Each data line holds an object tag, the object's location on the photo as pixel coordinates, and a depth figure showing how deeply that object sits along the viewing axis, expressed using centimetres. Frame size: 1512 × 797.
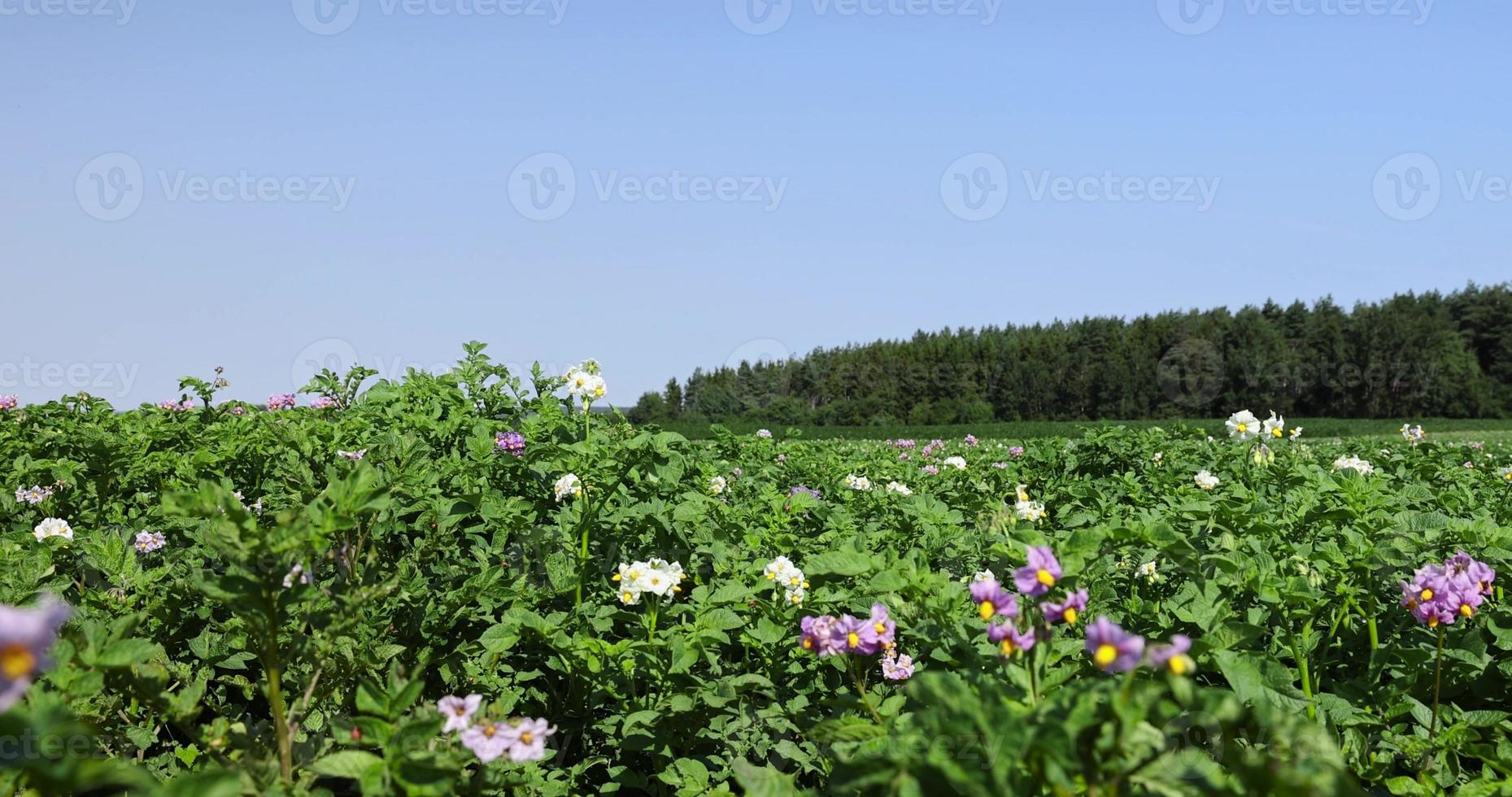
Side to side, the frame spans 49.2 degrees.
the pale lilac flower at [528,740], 115
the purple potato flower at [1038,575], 119
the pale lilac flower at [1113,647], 105
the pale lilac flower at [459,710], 116
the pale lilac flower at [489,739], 114
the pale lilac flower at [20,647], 69
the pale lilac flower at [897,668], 147
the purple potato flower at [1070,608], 118
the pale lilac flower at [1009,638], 118
